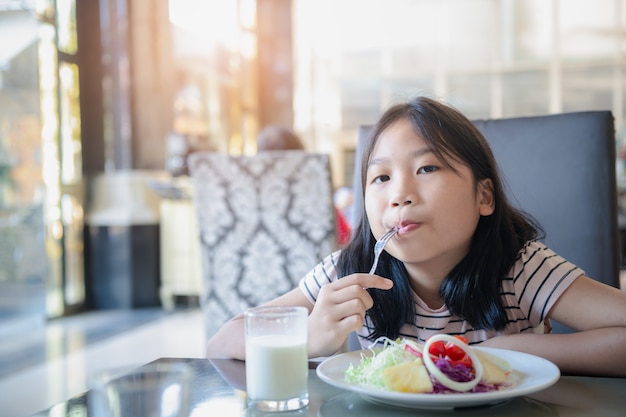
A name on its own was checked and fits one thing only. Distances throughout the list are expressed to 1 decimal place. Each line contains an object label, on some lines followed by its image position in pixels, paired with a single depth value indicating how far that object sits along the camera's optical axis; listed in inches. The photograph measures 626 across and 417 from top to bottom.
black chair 51.1
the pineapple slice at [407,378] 25.3
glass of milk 25.9
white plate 24.1
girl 34.6
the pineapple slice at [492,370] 26.3
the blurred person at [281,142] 114.1
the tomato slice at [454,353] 26.1
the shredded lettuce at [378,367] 26.4
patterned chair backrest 96.0
